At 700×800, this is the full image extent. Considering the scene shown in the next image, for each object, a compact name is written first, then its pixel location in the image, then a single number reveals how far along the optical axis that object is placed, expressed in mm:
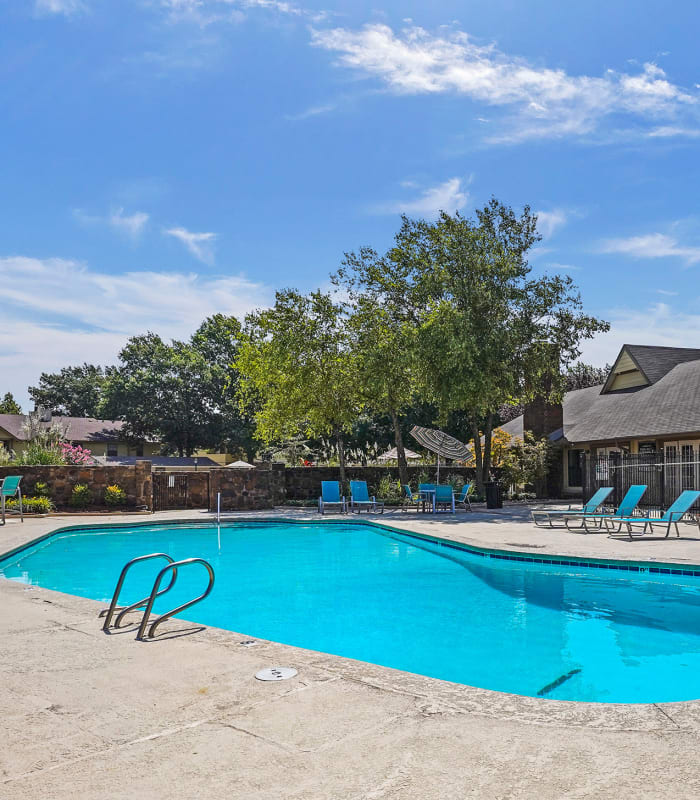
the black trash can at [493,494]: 23344
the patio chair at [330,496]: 21641
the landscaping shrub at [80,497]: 20484
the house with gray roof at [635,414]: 21438
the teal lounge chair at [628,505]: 15711
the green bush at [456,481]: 26202
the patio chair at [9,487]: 16031
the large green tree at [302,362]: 24328
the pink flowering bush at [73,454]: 22516
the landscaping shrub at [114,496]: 20969
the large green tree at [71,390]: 71500
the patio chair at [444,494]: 21695
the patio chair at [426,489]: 22016
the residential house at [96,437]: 50425
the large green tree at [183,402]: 49750
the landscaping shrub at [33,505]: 19062
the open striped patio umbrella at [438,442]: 23859
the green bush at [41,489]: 20219
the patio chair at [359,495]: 21822
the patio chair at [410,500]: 22425
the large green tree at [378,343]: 23828
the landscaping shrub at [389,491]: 24391
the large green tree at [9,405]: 74906
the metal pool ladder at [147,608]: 5539
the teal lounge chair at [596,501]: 17234
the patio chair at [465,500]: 22628
